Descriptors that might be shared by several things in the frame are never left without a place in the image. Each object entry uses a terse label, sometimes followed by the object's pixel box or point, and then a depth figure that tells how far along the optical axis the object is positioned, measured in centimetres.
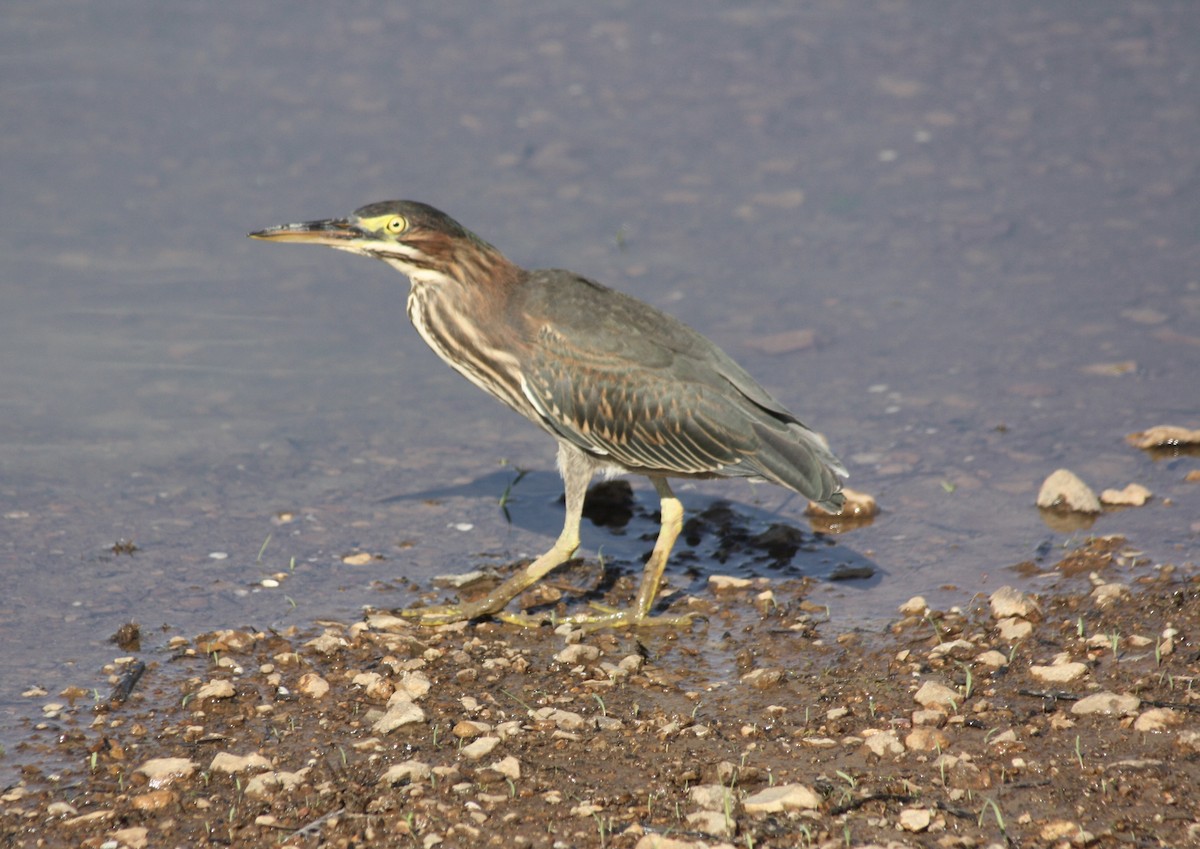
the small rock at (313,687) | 1000
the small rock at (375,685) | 1000
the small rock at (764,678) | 1023
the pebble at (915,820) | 795
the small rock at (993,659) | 1019
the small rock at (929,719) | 932
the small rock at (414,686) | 1002
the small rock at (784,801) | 821
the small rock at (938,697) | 955
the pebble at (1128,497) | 1313
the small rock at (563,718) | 948
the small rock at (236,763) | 886
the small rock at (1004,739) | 891
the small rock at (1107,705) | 913
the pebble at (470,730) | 937
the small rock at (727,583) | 1205
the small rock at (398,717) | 944
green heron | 1157
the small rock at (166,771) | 876
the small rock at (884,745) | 892
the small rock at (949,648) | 1046
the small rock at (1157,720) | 891
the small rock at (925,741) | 895
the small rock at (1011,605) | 1090
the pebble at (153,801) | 848
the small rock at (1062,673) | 980
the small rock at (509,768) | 871
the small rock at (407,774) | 862
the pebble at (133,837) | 809
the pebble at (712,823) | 797
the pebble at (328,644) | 1073
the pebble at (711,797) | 824
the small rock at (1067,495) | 1309
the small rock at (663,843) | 772
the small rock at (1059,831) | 776
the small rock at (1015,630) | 1060
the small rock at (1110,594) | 1109
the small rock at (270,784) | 856
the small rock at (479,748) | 905
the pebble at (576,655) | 1073
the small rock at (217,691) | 991
